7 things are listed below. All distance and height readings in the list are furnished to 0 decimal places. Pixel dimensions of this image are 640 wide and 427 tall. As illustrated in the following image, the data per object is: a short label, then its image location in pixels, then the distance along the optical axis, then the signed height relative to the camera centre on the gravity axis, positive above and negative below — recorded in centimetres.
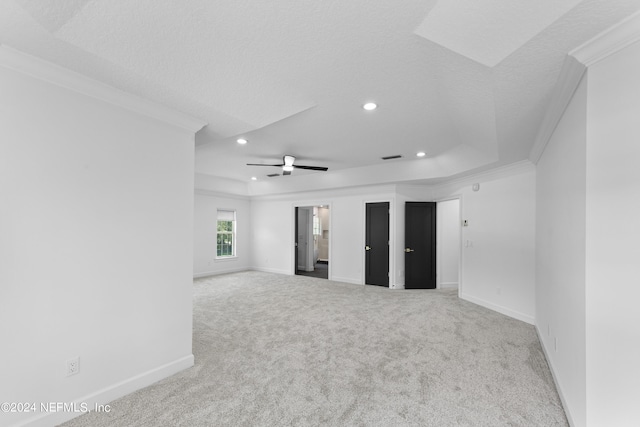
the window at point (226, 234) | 827 -60
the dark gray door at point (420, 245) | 640 -70
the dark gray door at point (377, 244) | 661 -72
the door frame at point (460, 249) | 554 -69
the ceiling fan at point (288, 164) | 488 +93
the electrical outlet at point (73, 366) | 200 -113
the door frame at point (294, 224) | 782 -27
